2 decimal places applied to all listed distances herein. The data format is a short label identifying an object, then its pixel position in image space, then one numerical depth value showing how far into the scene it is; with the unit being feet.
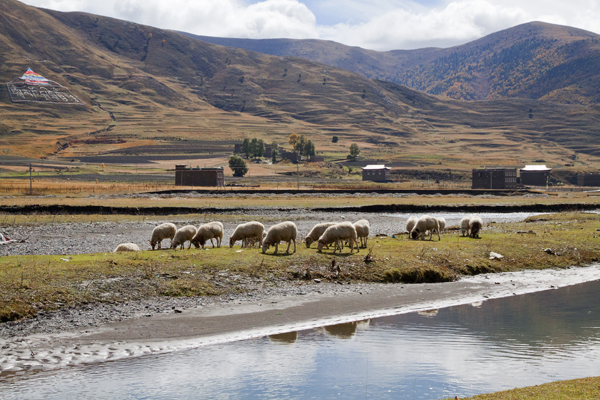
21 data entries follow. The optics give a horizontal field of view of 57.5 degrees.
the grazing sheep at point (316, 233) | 89.60
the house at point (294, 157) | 638.21
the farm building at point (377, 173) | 522.47
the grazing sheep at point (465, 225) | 114.89
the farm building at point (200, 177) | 344.08
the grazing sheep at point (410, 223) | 113.91
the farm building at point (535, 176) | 503.20
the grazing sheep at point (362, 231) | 91.61
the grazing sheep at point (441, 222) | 113.10
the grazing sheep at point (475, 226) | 111.14
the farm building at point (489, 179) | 433.48
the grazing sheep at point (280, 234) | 81.87
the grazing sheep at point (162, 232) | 96.78
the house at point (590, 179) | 550.89
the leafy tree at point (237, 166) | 494.38
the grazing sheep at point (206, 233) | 93.09
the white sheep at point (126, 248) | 89.56
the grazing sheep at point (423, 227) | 107.55
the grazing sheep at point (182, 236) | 93.45
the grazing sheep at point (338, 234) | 83.41
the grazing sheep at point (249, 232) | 90.31
